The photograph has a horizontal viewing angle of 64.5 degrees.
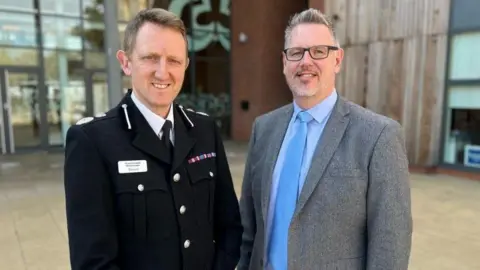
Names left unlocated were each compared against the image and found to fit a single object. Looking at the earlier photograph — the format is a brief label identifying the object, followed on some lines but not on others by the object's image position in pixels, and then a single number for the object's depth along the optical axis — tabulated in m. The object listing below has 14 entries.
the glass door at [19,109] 10.52
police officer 1.26
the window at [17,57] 10.49
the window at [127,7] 12.22
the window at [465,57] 7.36
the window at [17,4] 10.44
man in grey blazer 1.42
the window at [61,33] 10.89
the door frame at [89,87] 11.41
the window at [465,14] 7.27
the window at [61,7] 10.84
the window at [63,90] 11.02
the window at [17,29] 10.42
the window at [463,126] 7.52
